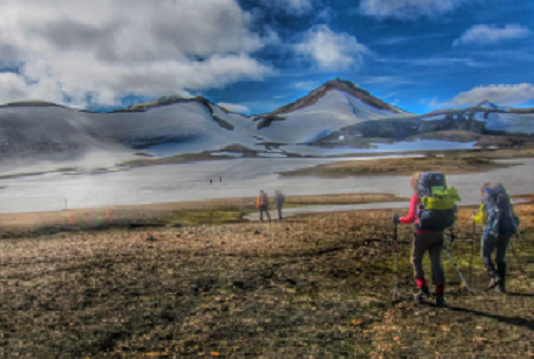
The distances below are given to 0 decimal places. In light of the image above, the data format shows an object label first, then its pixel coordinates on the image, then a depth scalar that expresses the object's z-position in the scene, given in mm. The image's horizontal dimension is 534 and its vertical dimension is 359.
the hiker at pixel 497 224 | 6805
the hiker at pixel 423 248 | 5988
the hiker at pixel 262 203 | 17953
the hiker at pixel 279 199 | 18828
